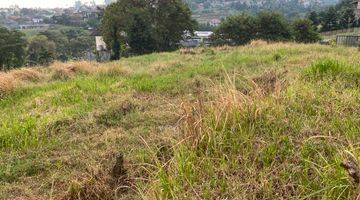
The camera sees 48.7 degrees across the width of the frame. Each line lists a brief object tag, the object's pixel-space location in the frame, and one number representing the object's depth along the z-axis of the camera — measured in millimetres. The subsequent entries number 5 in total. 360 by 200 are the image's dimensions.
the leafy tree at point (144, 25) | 26328
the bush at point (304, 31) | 24023
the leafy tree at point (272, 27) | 26219
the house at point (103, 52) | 28941
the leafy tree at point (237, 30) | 26641
